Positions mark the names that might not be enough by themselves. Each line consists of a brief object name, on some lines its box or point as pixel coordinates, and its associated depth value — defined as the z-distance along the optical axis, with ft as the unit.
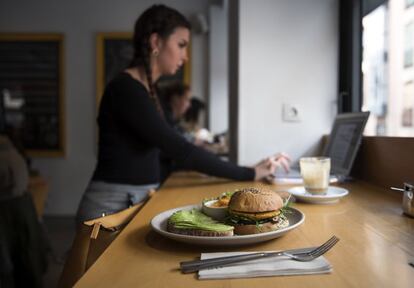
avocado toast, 2.13
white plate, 2.07
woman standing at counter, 4.30
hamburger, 2.22
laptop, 4.55
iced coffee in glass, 3.54
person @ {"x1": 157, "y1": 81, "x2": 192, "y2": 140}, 9.75
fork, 1.82
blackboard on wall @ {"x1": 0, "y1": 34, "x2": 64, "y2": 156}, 13.58
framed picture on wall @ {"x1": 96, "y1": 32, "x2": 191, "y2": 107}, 13.43
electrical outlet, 5.88
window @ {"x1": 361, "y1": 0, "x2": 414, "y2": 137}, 5.02
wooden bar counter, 1.71
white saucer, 3.37
